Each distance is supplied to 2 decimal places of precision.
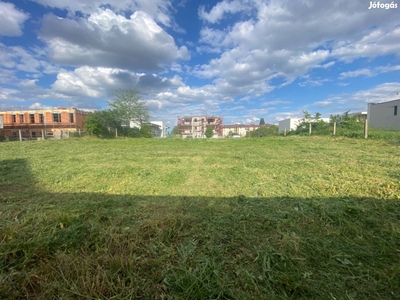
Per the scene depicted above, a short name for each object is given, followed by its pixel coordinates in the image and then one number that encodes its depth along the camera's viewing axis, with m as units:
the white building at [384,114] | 22.78
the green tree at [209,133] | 44.06
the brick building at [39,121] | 30.45
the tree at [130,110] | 24.23
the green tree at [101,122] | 21.03
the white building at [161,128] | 50.42
